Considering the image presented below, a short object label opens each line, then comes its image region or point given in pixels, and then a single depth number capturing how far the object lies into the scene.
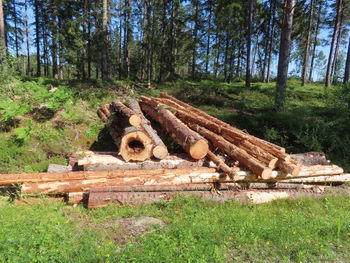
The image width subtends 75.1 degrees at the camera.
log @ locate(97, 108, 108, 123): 8.67
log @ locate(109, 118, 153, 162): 5.51
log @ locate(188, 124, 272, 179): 4.98
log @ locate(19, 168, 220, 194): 4.62
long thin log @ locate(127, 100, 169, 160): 5.52
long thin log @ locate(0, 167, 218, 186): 4.61
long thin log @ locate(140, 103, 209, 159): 5.64
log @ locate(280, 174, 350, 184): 5.64
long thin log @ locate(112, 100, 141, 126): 6.43
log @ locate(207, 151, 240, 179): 5.14
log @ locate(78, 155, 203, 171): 5.20
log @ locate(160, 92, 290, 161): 5.45
